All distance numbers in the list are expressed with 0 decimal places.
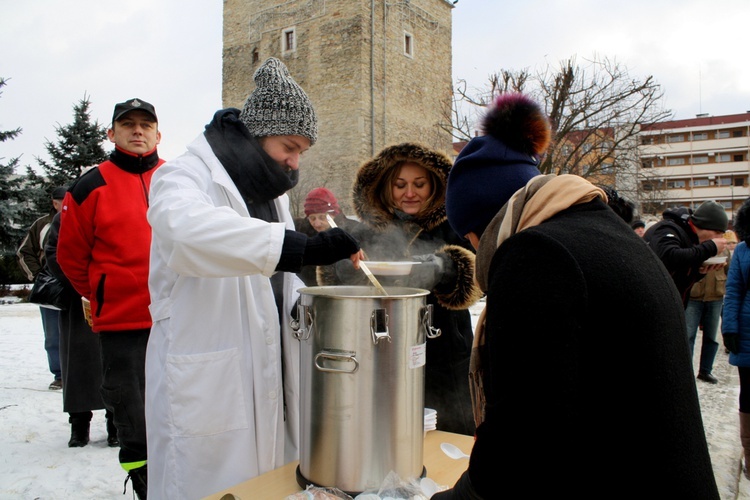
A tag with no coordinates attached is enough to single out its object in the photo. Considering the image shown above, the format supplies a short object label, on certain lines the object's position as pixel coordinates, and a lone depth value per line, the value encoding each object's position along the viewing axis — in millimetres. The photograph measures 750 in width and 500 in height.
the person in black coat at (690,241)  4793
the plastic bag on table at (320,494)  1379
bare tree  15281
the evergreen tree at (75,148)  18188
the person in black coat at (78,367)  3537
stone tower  22281
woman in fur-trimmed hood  2395
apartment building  58781
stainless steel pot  1381
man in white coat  1544
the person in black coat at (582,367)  879
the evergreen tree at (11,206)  13523
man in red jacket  2572
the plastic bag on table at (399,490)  1386
